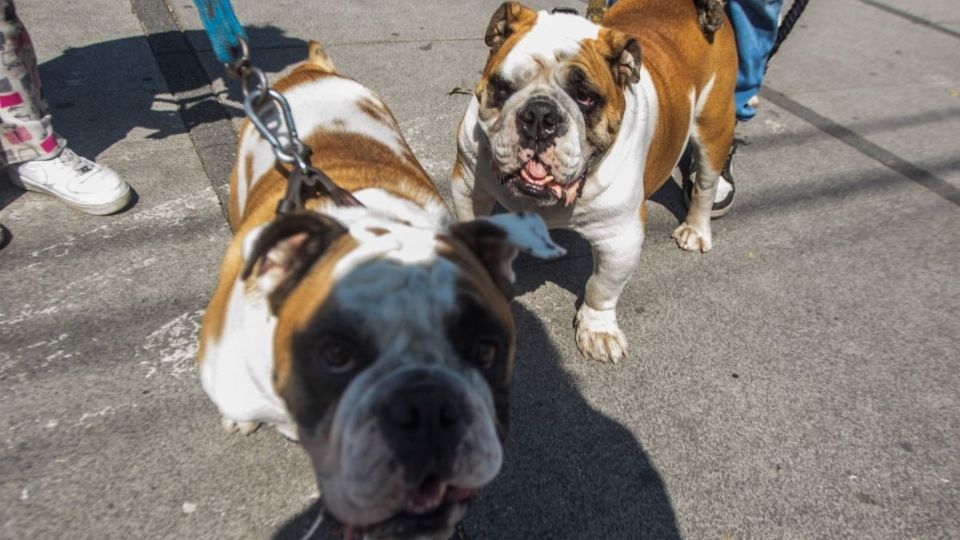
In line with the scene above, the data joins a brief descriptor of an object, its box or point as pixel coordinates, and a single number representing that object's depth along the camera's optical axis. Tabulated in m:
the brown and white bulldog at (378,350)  0.51
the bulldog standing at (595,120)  0.87
